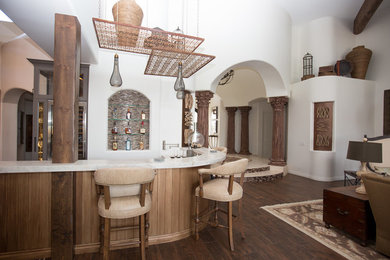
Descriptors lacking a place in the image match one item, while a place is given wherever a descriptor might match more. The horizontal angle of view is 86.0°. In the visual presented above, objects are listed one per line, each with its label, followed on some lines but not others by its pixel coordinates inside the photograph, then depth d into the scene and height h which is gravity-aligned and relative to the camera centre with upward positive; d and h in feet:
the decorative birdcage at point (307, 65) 21.52 +6.73
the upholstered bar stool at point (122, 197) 5.79 -2.28
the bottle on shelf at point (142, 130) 15.77 -0.17
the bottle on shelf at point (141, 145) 15.70 -1.29
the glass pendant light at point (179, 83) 9.96 +2.17
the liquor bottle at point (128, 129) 15.38 -0.14
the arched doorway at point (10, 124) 19.67 +0.19
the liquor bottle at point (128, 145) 15.36 -1.28
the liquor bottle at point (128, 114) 15.38 +0.96
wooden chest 8.20 -3.46
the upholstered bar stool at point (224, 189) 7.39 -2.28
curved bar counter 6.81 -2.75
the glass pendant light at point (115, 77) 8.98 +2.20
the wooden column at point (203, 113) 18.70 +1.41
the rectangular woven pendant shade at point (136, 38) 7.98 +3.77
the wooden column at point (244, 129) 31.35 -0.05
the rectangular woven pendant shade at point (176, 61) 9.65 +3.44
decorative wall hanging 19.15 +0.44
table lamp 9.00 -0.99
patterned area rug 7.78 -4.55
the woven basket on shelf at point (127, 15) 8.14 +4.44
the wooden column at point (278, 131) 22.11 -0.15
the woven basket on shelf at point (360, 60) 20.16 +6.93
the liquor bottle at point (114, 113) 15.13 +1.05
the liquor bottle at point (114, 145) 14.90 -1.29
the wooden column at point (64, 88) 7.22 +1.36
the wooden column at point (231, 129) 32.27 -0.01
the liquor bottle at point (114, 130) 15.01 -0.19
